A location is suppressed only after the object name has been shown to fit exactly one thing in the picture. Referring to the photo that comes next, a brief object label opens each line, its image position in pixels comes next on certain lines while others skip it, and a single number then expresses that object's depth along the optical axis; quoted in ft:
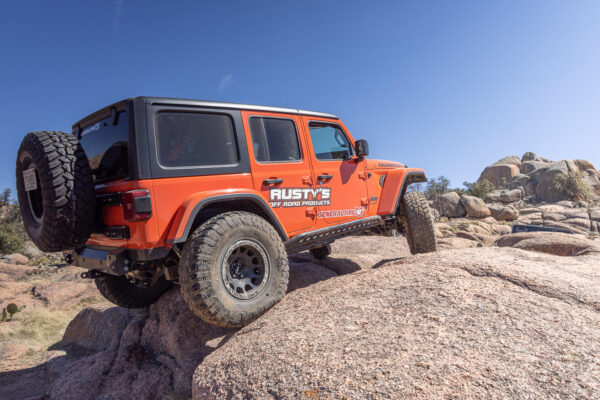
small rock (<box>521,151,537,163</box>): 194.23
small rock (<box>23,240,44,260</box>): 57.65
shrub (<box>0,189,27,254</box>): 58.39
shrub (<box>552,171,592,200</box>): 126.72
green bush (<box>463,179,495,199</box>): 131.75
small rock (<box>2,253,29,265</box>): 50.54
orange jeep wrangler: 9.00
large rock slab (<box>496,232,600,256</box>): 18.59
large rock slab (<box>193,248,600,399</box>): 5.51
